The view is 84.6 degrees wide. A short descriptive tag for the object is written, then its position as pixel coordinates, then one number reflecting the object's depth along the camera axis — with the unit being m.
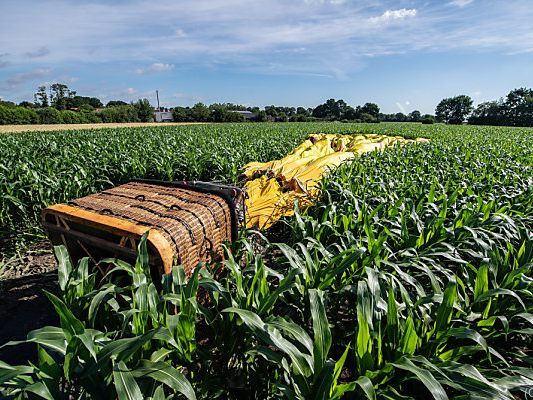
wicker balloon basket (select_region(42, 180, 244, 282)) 2.18
